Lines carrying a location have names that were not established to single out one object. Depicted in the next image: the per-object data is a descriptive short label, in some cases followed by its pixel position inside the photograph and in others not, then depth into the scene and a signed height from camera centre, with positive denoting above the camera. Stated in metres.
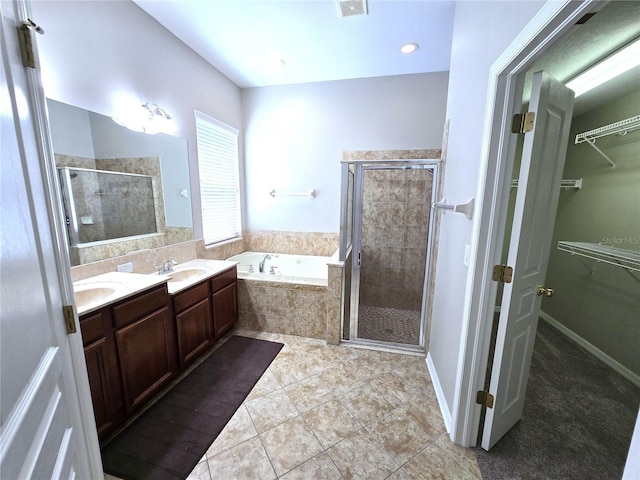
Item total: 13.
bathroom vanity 1.43 -0.92
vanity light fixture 2.11 +0.72
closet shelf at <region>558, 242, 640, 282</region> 1.92 -0.39
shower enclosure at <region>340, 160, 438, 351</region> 2.47 -0.56
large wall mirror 1.73 +0.14
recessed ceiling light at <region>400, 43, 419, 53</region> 2.49 +1.60
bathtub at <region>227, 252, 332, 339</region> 2.66 -1.12
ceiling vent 1.93 +1.57
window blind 2.97 +0.31
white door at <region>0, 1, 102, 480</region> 0.50 -0.27
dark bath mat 1.41 -1.49
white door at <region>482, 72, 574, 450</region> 1.21 -0.20
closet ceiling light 1.61 +1.00
